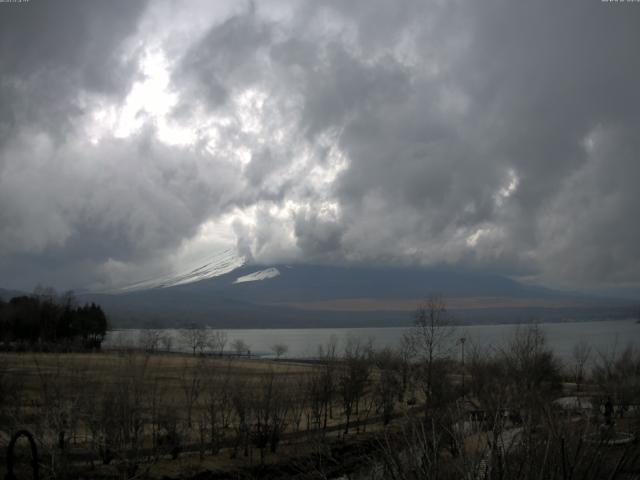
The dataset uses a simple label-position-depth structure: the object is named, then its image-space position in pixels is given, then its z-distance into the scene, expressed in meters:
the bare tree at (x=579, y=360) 60.59
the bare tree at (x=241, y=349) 170.32
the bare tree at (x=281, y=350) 156.82
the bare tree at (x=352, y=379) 52.88
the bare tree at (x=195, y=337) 167.50
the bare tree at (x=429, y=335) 54.71
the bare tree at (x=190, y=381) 40.84
